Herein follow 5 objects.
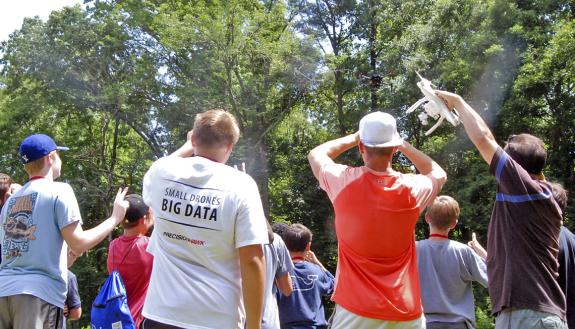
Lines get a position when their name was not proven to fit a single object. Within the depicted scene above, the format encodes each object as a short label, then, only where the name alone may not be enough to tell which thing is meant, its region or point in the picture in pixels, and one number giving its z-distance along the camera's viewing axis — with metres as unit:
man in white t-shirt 2.96
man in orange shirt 3.17
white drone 3.44
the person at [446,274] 4.51
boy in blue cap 3.71
